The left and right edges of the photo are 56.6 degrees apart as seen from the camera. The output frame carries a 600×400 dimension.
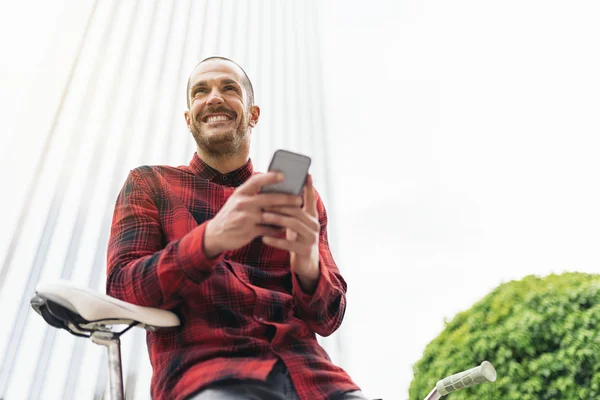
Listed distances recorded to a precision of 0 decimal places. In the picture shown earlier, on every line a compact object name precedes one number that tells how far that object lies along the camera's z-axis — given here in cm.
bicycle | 85
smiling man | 87
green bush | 228
